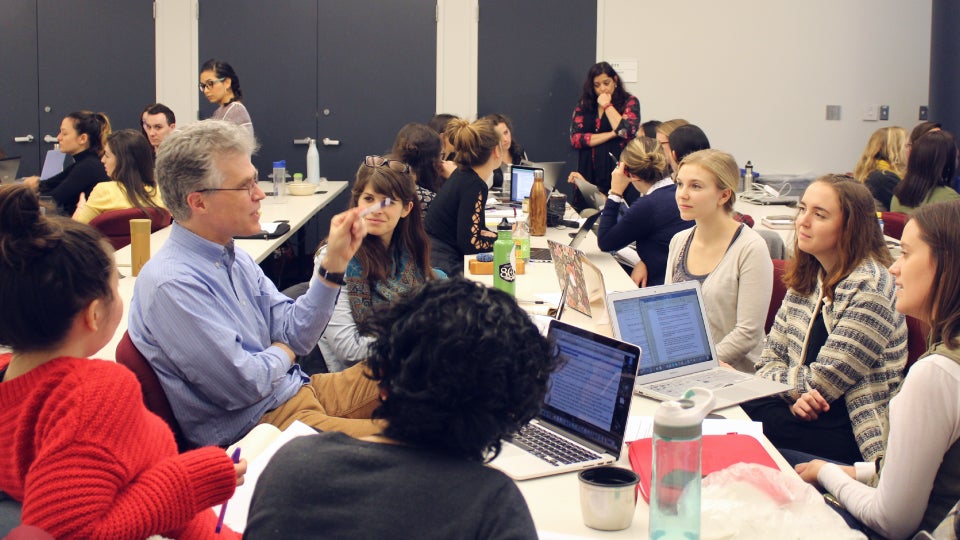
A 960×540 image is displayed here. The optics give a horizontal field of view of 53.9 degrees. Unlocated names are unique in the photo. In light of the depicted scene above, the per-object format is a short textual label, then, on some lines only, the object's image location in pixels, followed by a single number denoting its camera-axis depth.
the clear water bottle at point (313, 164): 7.49
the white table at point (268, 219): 3.32
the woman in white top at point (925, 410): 1.83
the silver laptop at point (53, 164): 6.88
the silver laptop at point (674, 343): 2.51
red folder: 1.98
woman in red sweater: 1.41
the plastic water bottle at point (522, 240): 4.09
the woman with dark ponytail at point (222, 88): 6.65
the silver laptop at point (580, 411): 1.99
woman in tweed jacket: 2.63
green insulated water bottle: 3.38
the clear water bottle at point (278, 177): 6.82
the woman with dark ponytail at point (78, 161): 5.75
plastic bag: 1.71
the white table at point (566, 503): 1.72
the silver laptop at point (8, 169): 6.23
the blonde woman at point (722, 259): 3.21
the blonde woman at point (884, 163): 6.29
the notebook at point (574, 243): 4.41
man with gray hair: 2.17
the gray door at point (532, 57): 8.32
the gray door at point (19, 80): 8.04
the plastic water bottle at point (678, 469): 1.64
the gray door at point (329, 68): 8.24
